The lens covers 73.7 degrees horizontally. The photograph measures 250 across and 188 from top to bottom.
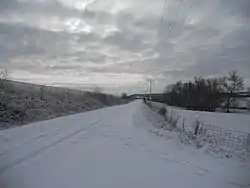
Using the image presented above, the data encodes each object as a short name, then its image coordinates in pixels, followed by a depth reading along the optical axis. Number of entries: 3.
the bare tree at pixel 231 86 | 33.41
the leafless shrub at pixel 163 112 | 24.01
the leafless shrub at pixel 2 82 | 14.53
